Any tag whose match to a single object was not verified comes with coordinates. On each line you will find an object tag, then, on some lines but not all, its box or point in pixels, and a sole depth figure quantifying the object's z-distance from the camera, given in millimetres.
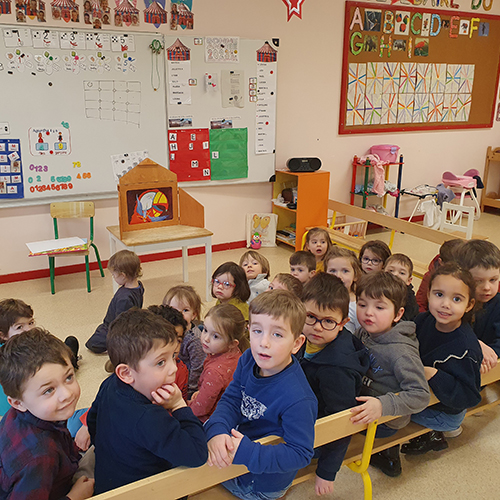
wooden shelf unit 6637
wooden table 3586
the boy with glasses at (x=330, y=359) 1542
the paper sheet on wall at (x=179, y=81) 4465
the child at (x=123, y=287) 2936
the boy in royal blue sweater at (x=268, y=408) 1300
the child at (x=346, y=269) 2514
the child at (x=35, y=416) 1209
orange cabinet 5047
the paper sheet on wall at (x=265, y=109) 4910
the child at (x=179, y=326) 1875
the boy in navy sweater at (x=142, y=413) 1211
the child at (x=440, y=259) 2336
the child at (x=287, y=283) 2301
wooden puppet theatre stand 3701
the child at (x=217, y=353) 1762
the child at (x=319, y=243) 3260
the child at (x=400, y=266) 2539
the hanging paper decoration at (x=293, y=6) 3285
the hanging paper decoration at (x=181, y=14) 4344
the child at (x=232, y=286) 2516
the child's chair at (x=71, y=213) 4100
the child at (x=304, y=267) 2727
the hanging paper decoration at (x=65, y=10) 3914
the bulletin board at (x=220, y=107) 4535
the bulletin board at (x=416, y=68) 5395
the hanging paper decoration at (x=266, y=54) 4828
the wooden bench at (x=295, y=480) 1241
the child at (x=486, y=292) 2086
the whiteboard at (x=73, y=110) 3943
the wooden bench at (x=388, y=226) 3830
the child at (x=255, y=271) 2832
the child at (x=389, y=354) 1637
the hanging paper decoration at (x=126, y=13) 4129
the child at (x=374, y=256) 2840
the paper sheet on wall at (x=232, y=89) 4738
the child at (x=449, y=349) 1750
